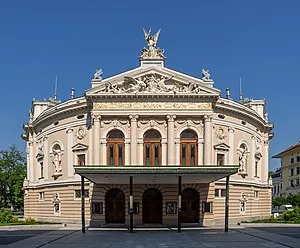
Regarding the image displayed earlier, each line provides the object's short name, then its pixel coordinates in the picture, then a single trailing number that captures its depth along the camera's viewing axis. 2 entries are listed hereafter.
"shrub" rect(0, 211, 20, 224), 51.30
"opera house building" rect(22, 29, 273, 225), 49.38
